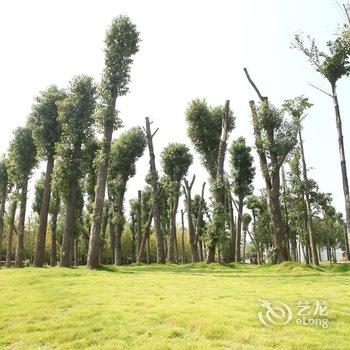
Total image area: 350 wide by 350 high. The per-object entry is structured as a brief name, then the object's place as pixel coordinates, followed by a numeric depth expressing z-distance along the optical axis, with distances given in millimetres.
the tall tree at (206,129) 40625
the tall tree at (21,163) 37969
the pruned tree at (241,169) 44594
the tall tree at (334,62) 24000
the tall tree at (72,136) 29000
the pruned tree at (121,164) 43125
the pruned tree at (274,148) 29016
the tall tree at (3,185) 46000
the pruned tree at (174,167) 46156
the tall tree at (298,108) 29844
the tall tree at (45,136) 30969
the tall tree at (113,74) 27062
